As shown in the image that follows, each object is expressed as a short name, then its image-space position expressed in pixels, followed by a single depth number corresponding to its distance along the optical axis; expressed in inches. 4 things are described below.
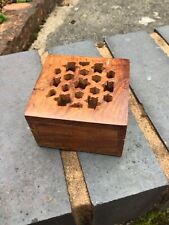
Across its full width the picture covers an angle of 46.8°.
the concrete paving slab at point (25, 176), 7.4
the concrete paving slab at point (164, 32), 12.1
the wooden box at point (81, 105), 7.4
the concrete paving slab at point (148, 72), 9.3
